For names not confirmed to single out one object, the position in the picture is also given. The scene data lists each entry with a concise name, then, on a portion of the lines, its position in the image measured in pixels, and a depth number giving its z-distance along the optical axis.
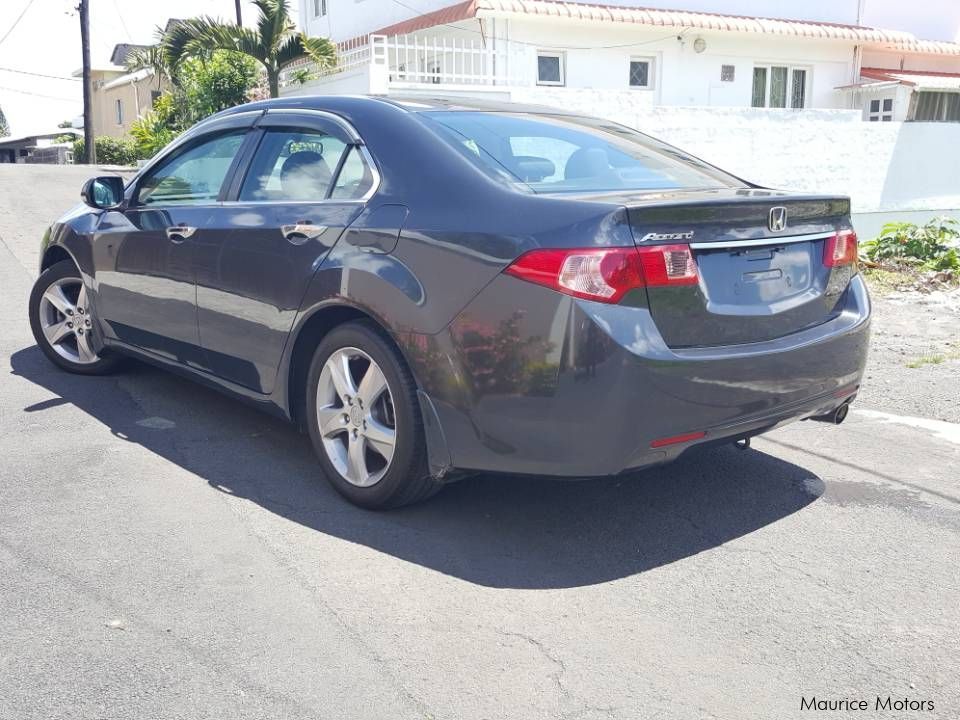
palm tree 18.98
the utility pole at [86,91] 34.97
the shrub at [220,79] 20.53
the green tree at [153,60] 21.38
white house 17.67
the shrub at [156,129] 26.10
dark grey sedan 3.39
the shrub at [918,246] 10.28
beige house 40.31
